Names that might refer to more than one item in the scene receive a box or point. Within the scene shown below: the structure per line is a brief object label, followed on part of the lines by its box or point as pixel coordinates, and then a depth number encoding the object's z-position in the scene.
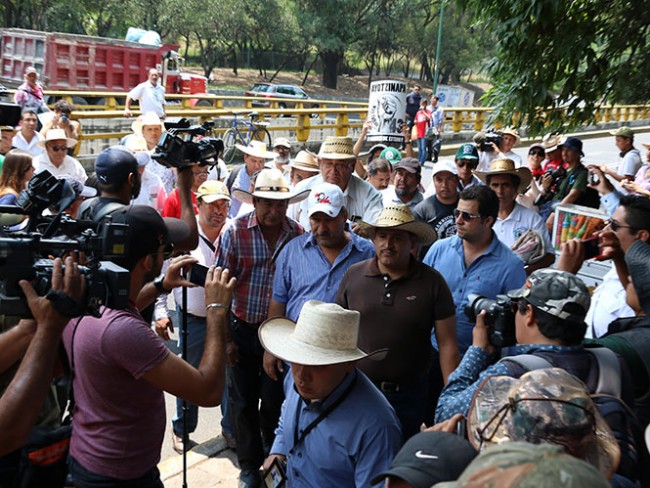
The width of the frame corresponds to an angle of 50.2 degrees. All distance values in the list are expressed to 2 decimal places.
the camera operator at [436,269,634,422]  2.79
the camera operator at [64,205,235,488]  2.80
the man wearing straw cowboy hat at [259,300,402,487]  2.80
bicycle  17.31
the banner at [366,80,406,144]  17.09
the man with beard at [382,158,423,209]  6.74
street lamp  29.00
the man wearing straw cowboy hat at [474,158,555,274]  5.73
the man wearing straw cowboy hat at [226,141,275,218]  7.84
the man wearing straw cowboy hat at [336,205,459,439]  3.97
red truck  24.53
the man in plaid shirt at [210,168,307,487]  4.79
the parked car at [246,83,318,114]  35.66
